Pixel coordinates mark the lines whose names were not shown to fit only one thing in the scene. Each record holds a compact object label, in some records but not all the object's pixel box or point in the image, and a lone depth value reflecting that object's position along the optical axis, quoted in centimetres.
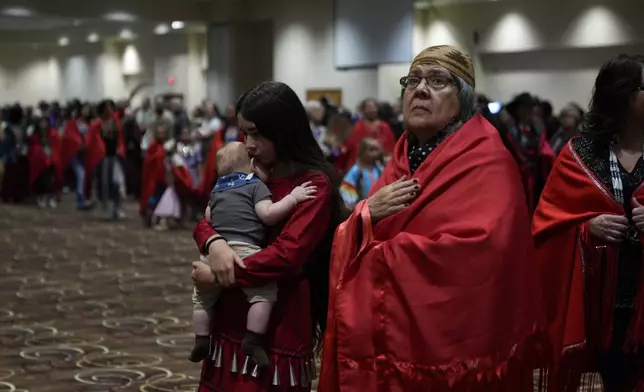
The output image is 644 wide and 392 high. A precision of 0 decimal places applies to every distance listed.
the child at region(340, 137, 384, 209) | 784
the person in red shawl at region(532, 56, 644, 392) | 329
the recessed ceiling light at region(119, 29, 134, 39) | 2564
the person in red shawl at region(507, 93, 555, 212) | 945
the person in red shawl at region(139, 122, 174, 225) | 1342
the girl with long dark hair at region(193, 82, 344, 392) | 286
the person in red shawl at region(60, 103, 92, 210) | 1565
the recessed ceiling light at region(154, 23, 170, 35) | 2367
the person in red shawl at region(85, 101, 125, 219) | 1409
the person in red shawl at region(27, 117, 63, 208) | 1689
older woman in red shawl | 264
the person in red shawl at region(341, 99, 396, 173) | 1091
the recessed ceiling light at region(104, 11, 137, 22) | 2208
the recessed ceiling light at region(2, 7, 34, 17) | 2106
